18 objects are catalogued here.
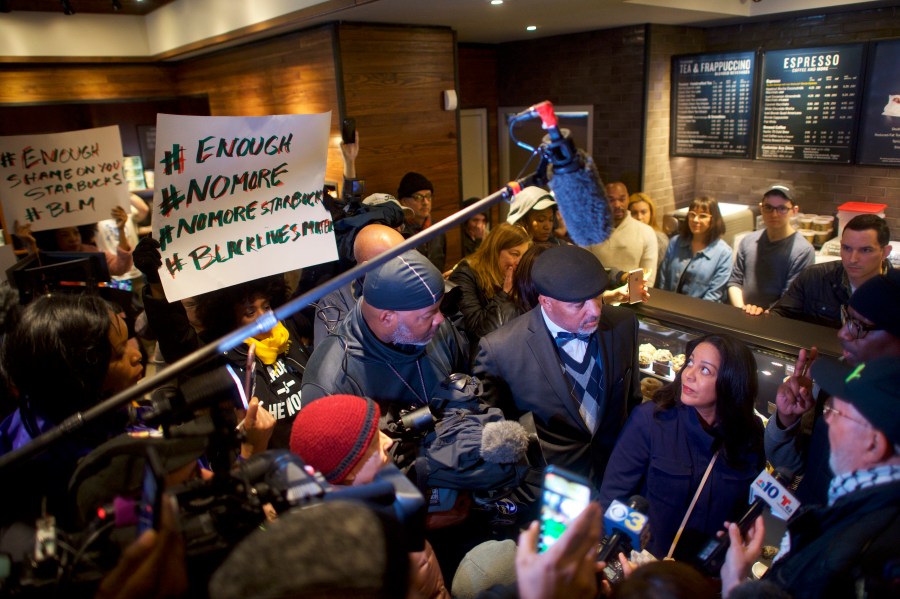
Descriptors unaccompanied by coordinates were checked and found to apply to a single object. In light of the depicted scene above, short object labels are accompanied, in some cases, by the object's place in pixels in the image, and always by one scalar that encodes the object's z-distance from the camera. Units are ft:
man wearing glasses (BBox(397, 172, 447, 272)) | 15.28
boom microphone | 3.66
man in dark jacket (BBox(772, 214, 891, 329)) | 10.30
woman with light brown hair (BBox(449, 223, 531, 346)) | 11.33
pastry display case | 8.24
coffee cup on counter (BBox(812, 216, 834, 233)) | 17.87
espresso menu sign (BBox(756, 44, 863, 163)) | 16.60
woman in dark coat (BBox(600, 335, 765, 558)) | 6.61
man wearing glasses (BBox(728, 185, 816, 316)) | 13.30
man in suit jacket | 7.87
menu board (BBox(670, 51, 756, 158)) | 18.65
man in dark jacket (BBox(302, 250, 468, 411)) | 6.79
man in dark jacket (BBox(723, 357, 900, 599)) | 3.97
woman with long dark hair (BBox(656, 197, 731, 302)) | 14.55
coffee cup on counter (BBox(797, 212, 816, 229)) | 18.04
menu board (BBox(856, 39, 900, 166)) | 15.70
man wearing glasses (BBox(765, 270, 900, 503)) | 6.79
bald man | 9.66
